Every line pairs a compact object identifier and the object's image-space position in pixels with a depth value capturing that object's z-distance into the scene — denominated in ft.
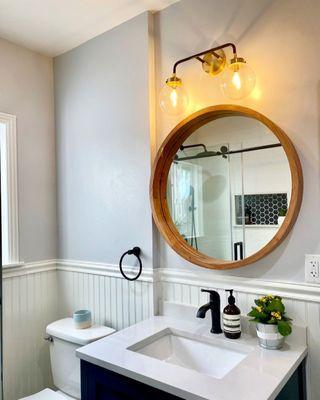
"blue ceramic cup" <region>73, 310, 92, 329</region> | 6.43
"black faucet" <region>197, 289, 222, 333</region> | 5.02
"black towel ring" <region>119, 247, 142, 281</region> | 6.14
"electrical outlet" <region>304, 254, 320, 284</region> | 4.42
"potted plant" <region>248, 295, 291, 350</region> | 4.36
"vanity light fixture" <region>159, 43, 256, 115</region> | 4.85
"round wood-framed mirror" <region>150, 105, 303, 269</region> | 4.79
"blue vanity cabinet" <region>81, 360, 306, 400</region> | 3.88
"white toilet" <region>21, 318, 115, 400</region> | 6.03
